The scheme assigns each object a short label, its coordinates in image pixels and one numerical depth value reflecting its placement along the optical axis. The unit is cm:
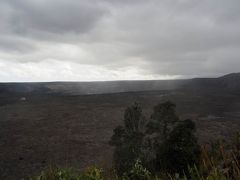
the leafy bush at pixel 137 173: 558
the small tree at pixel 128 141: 740
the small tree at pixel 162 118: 753
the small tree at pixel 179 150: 656
